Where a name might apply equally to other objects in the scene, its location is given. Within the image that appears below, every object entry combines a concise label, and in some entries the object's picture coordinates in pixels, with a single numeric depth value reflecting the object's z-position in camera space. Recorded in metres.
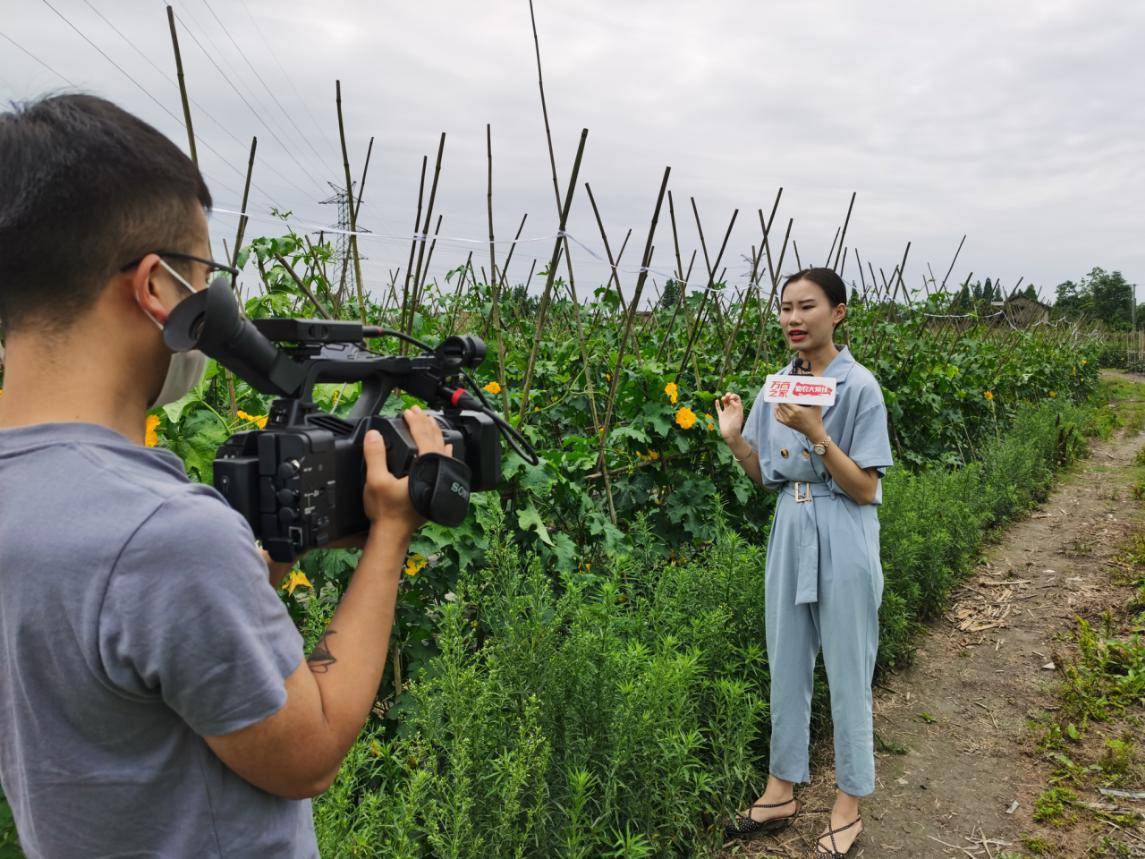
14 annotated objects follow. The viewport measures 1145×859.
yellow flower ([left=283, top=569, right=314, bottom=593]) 2.24
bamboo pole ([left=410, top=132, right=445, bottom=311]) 3.22
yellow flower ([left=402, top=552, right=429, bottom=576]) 2.64
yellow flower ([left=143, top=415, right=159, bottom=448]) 2.03
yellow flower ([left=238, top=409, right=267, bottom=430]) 2.21
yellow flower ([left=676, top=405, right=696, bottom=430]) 3.95
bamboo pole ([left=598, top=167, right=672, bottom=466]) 3.77
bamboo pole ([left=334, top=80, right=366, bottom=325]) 3.00
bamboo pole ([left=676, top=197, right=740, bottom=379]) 4.42
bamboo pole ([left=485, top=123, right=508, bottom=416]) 3.24
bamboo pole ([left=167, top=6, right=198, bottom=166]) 2.43
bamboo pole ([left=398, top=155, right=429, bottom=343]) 3.19
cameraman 0.69
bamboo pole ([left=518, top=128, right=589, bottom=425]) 3.25
